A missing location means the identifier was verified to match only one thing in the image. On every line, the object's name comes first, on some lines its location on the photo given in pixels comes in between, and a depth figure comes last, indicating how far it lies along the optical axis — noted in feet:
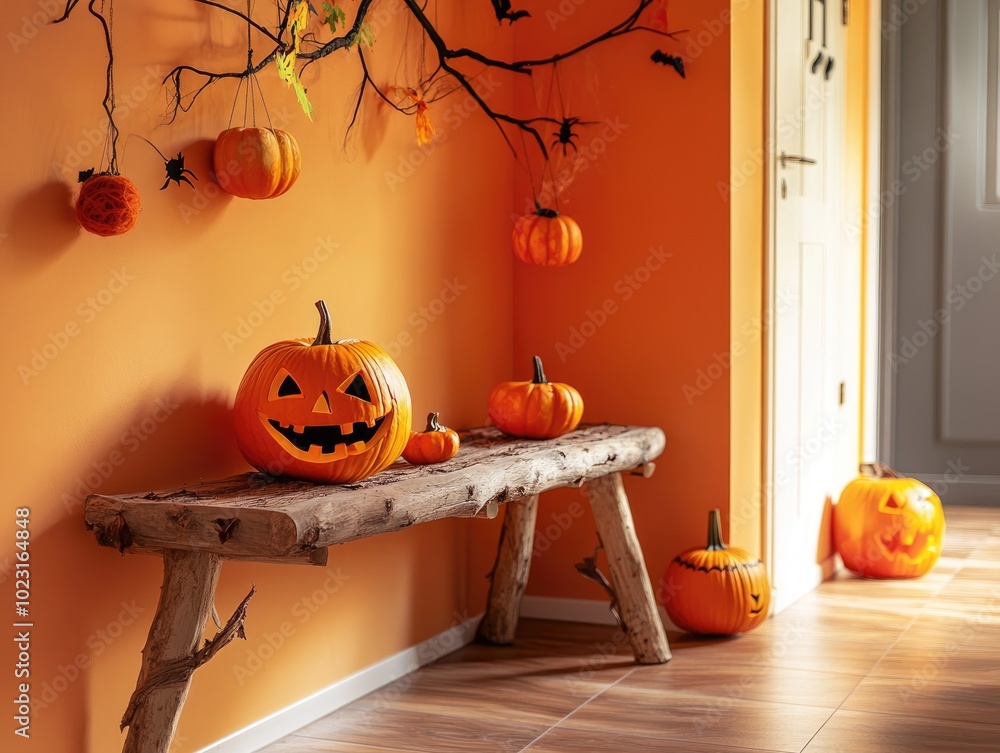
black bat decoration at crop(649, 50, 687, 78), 10.67
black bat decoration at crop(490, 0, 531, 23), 10.88
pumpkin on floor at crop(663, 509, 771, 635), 10.37
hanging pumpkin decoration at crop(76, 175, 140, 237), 6.43
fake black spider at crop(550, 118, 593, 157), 11.16
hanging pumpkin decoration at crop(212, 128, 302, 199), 7.43
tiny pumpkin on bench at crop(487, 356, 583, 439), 9.56
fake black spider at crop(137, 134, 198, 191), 7.17
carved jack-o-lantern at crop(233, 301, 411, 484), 7.13
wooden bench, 6.28
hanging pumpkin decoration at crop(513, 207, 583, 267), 10.63
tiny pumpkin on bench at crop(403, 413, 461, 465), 8.30
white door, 11.62
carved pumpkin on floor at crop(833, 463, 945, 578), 12.76
